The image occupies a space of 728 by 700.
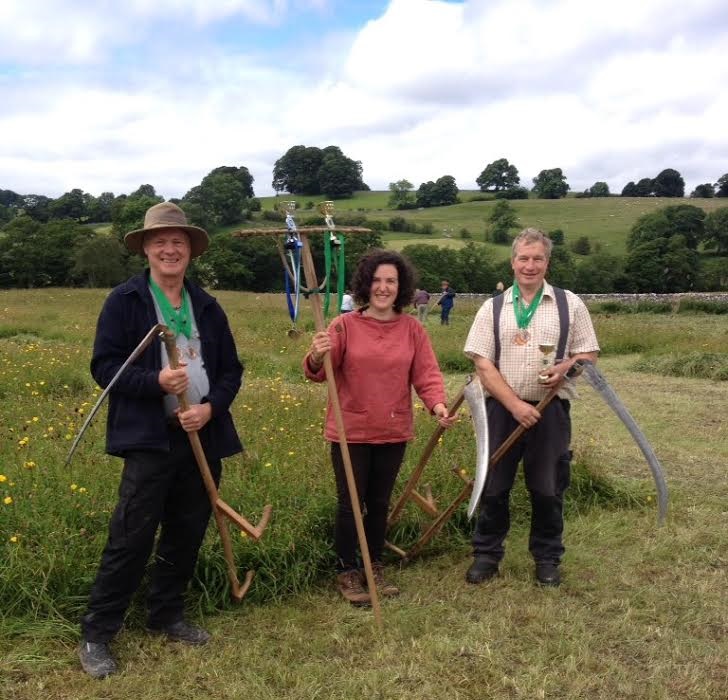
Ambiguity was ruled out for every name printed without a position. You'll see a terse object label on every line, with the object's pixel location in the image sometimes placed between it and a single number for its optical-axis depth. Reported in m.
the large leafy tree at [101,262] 46.75
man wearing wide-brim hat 3.10
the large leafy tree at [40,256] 51.66
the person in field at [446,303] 23.83
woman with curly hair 3.74
